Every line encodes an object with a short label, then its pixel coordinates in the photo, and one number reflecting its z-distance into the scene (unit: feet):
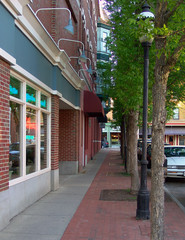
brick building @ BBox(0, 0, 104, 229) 18.26
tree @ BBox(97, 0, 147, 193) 30.81
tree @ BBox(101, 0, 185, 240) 13.74
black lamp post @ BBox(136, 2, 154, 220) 20.99
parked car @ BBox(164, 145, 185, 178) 40.96
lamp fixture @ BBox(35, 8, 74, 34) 28.35
